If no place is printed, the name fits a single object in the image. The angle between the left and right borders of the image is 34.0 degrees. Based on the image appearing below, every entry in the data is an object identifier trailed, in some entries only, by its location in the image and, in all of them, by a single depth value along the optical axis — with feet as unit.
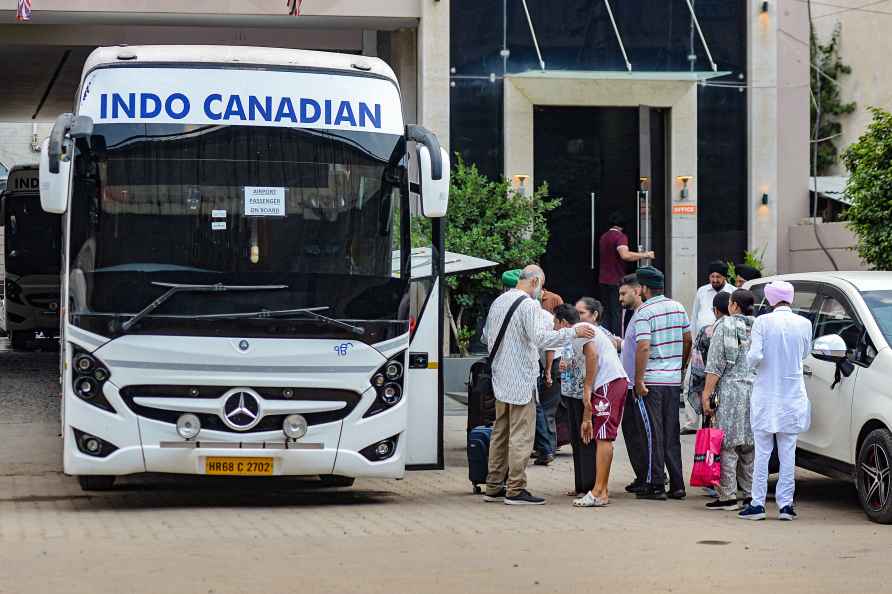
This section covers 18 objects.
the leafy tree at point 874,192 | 62.23
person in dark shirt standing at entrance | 71.77
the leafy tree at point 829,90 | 137.18
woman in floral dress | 37.65
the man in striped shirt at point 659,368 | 39.37
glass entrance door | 79.25
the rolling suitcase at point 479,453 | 39.93
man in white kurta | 35.53
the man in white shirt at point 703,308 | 55.08
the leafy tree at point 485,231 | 71.10
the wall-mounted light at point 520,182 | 77.56
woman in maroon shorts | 38.01
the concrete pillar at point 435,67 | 77.36
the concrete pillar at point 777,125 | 81.00
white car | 35.12
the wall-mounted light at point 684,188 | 79.92
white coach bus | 34.83
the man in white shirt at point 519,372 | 37.65
